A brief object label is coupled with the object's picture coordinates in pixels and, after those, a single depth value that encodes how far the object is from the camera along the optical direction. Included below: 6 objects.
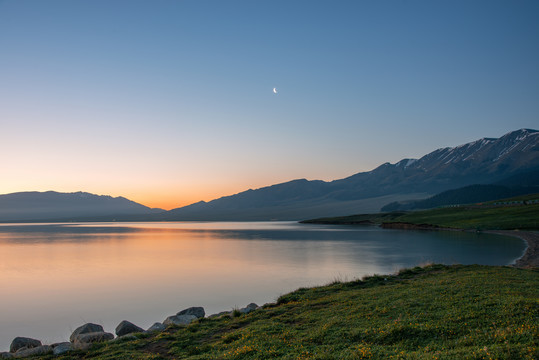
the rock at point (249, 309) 18.59
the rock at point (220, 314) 18.51
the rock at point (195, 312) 19.70
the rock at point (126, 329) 16.59
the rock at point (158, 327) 16.51
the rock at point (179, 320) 17.31
